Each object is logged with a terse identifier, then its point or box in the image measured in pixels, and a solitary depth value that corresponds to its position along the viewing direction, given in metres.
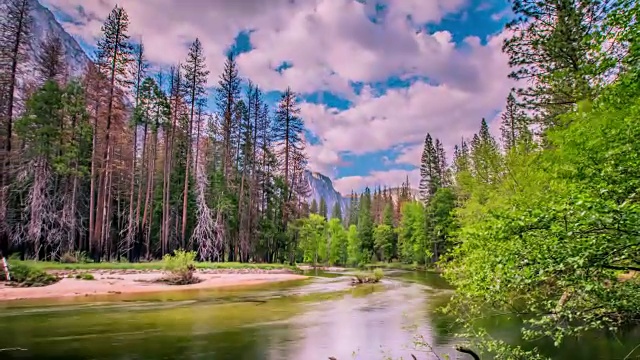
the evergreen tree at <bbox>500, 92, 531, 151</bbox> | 47.14
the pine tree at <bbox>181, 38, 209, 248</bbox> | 40.91
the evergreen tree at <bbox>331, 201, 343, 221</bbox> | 113.96
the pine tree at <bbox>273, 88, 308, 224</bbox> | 48.81
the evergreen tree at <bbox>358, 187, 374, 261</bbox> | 72.94
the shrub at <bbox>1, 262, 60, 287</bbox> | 19.39
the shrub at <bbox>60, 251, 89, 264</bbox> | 27.12
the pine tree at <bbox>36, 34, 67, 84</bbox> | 31.69
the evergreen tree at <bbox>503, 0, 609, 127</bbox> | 11.41
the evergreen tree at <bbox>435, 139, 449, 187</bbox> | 62.64
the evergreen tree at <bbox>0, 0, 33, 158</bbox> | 27.08
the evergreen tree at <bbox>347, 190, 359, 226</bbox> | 106.04
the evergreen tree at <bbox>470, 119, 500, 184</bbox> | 25.41
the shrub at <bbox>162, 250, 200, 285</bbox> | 25.66
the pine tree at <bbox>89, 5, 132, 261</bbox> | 32.53
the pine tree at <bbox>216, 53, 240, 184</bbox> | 44.62
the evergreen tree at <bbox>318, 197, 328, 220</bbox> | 110.82
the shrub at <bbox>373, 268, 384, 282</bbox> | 33.64
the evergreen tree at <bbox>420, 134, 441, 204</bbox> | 57.09
